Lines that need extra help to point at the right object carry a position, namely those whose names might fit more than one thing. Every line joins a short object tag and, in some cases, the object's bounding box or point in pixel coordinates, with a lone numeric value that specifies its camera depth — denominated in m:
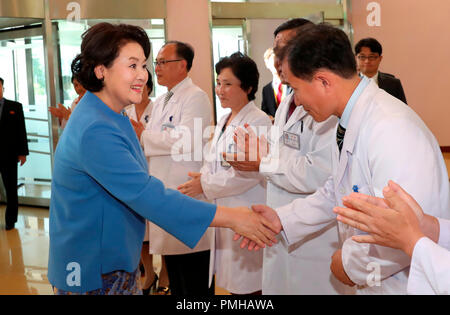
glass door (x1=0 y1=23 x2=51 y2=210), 6.98
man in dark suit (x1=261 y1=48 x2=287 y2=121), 5.28
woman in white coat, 2.97
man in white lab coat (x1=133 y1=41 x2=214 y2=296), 3.42
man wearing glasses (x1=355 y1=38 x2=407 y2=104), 4.79
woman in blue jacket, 1.61
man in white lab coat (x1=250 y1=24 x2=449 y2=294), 1.46
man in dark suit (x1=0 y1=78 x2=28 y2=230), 6.11
